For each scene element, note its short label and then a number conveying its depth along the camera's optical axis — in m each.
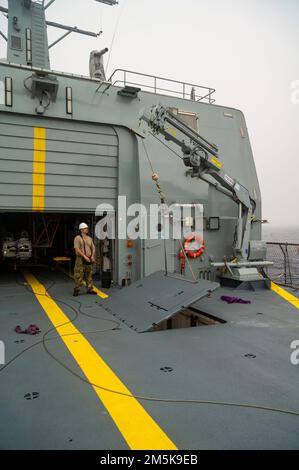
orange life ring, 8.05
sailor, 6.91
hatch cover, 4.75
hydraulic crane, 6.97
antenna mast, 9.66
